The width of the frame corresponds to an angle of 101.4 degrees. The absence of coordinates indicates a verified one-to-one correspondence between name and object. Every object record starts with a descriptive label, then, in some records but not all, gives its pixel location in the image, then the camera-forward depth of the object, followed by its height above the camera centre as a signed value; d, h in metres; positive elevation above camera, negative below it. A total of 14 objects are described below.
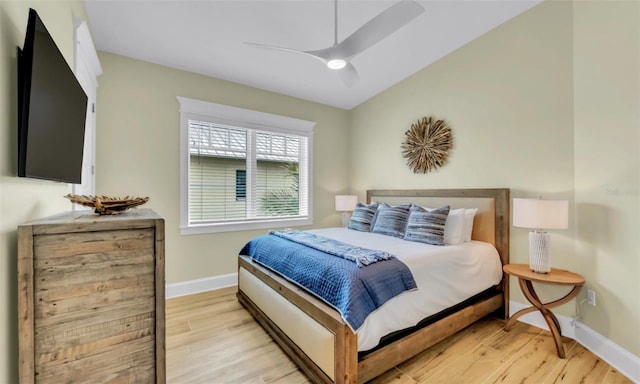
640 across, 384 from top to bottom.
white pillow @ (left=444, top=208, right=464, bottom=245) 2.66 -0.37
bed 1.59 -0.98
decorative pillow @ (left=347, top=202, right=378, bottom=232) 3.49 -0.34
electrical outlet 2.10 -0.84
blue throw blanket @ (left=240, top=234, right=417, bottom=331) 1.61 -0.61
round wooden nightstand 2.02 -0.79
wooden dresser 0.97 -0.43
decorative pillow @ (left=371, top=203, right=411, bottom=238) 3.07 -0.34
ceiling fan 1.64 +1.12
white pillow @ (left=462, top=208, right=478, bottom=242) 2.75 -0.33
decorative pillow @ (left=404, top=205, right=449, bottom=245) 2.64 -0.35
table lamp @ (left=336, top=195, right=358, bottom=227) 4.30 -0.19
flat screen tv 1.05 +0.39
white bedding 1.71 -0.73
